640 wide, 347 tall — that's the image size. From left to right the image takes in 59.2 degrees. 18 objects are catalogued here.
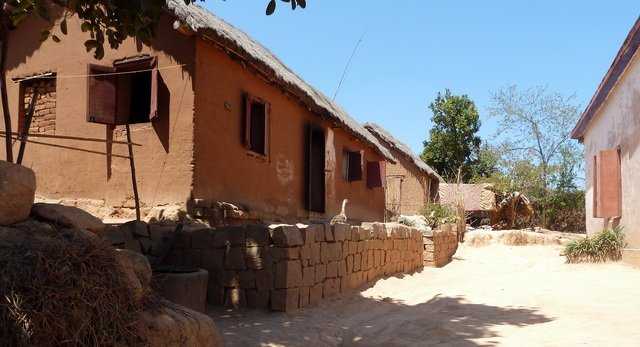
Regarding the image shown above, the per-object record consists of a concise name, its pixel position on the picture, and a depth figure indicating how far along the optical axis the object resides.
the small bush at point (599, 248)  9.98
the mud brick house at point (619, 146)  9.76
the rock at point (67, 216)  3.81
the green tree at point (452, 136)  26.70
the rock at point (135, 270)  3.38
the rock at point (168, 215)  7.54
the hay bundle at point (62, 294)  2.78
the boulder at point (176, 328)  3.31
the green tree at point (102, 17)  4.36
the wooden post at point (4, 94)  5.14
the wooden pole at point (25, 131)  5.29
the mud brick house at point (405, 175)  20.67
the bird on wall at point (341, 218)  11.23
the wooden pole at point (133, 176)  7.38
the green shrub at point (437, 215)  14.53
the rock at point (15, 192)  3.42
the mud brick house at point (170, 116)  7.87
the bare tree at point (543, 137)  26.17
